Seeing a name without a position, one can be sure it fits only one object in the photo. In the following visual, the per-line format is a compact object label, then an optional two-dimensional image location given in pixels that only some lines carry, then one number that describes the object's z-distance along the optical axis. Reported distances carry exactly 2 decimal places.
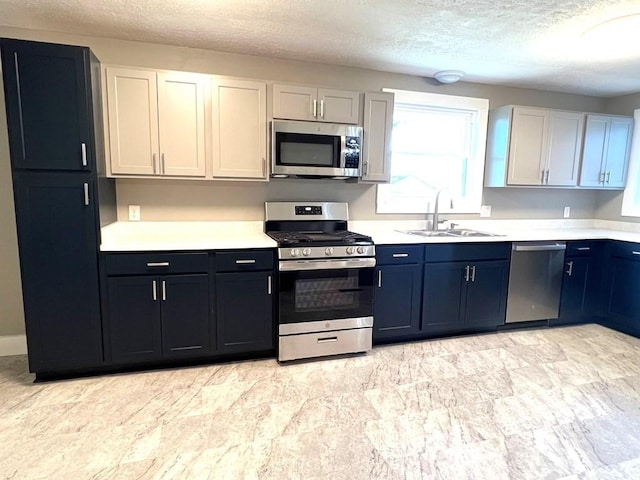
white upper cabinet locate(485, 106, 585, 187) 3.70
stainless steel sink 3.58
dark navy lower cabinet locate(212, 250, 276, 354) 2.72
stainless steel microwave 2.97
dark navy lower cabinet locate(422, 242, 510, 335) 3.25
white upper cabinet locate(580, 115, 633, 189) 3.92
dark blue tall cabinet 2.30
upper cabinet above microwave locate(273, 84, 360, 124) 2.96
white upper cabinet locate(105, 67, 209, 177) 2.67
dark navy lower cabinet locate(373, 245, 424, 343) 3.10
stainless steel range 2.80
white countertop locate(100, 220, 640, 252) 2.69
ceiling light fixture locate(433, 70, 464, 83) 3.46
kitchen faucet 3.66
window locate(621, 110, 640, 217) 4.07
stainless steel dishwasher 3.47
